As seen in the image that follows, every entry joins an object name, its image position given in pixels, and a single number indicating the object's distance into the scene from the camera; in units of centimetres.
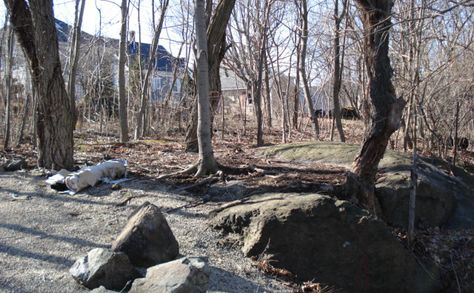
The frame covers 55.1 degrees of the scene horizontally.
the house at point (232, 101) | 1960
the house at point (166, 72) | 1423
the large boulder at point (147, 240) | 369
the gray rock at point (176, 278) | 306
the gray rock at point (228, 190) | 536
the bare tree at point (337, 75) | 1012
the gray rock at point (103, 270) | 329
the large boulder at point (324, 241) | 431
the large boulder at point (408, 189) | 611
